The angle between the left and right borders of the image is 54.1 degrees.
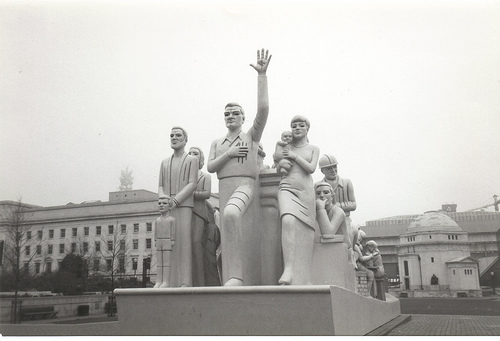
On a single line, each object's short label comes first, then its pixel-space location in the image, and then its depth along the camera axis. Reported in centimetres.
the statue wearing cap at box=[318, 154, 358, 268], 1032
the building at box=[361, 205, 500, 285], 7194
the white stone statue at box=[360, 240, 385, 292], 1282
